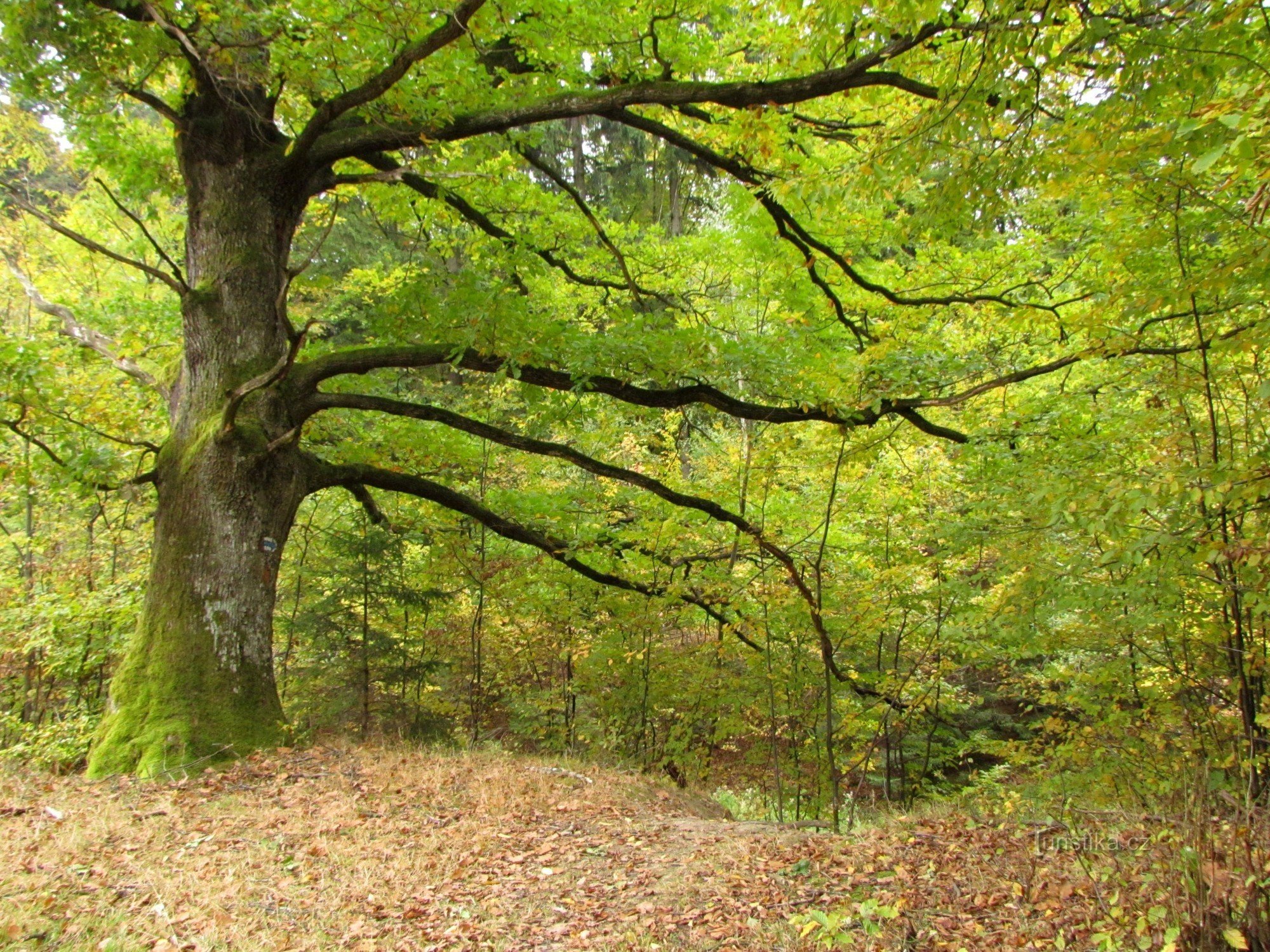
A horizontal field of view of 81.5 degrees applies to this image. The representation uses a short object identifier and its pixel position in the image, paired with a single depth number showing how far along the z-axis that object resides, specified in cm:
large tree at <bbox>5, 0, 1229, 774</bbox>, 542
